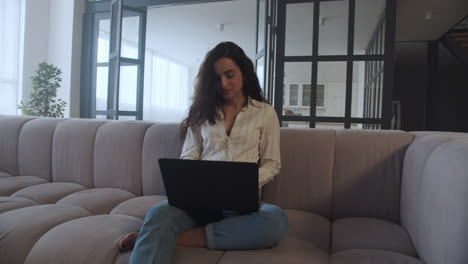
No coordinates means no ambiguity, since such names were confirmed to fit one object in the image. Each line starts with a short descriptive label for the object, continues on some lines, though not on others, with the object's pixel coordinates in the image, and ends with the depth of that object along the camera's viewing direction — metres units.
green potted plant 3.66
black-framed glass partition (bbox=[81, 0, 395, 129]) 2.87
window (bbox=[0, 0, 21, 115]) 3.92
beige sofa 0.97
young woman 1.03
